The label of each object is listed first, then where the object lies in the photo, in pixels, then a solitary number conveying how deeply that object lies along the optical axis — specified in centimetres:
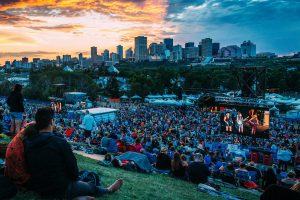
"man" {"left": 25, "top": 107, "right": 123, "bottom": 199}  278
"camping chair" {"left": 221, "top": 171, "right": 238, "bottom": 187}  634
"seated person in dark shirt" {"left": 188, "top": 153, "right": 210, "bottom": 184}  568
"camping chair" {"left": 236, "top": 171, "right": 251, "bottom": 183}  641
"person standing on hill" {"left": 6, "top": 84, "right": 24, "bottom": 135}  572
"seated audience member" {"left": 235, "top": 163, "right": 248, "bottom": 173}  648
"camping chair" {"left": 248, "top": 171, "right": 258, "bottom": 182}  683
